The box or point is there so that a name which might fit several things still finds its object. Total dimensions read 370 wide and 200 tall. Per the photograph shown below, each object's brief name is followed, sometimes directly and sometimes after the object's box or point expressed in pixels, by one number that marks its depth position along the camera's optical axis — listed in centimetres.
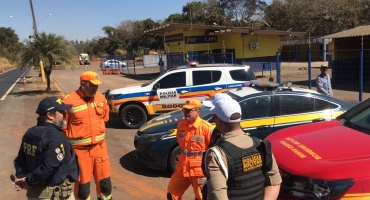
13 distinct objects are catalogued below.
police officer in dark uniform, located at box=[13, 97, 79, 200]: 291
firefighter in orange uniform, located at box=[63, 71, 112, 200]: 408
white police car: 973
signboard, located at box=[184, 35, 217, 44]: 2580
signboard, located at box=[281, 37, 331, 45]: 3904
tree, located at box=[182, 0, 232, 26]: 4969
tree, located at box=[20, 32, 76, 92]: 1780
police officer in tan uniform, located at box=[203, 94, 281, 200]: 202
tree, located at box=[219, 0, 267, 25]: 5759
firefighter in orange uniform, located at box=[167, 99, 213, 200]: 384
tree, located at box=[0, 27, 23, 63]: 8722
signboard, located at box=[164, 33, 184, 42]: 2639
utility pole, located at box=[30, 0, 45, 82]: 2623
